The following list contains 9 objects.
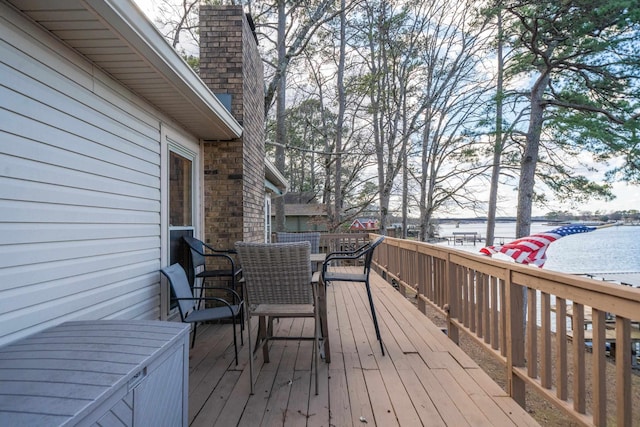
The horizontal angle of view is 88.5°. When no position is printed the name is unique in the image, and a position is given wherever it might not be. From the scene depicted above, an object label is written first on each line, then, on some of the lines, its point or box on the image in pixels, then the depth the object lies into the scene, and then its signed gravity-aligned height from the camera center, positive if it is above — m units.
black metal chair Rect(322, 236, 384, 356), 2.80 -0.52
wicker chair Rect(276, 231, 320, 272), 5.47 -0.33
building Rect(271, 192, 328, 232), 18.19 +0.38
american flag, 3.08 -0.28
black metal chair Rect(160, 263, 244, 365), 2.58 -0.75
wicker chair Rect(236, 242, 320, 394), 2.28 -0.44
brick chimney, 3.78 +0.90
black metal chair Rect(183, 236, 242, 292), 3.40 -0.47
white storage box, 0.96 -0.54
